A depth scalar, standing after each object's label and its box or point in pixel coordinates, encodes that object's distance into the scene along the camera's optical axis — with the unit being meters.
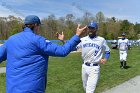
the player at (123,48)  7.45
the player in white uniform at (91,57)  3.08
